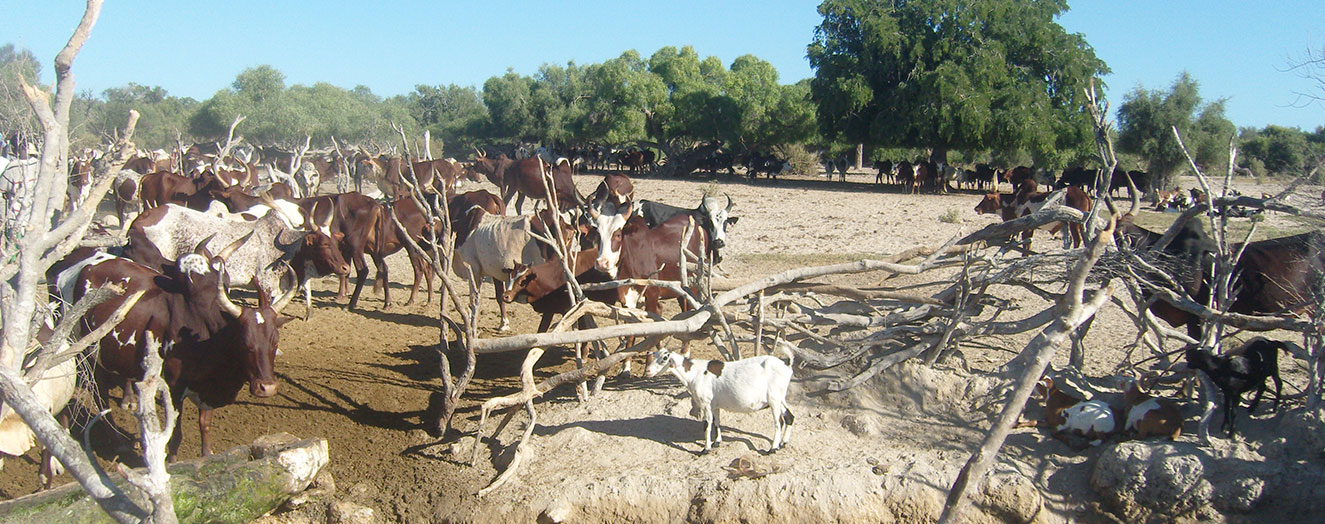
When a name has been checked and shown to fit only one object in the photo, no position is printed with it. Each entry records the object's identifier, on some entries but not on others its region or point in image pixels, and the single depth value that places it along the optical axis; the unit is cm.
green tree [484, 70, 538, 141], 4603
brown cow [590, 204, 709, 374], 891
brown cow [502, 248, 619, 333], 856
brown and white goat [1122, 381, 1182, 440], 603
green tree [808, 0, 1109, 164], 2830
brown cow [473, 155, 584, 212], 1906
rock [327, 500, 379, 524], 613
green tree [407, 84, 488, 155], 5047
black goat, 589
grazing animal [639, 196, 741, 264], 1094
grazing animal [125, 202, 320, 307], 1060
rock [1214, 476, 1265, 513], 551
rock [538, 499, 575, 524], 598
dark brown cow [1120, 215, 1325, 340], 775
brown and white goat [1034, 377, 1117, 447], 618
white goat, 629
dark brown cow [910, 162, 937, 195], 2973
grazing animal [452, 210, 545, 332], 1058
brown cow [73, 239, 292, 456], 659
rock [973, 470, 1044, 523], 582
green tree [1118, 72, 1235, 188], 2989
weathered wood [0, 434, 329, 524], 518
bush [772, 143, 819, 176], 4216
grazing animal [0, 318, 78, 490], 608
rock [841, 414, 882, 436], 677
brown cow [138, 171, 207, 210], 1608
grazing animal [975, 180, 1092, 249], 1488
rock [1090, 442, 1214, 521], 556
